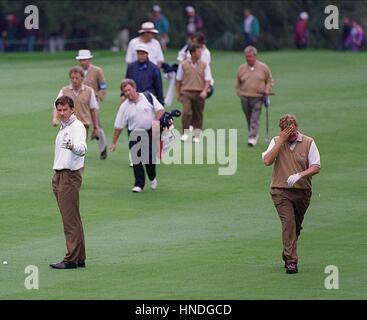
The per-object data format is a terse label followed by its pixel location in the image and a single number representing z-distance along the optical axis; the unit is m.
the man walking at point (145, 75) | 27.67
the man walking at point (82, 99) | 25.72
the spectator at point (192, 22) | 58.09
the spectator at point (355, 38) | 59.84
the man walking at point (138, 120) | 24.30
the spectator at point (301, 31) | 60.19
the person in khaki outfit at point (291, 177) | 18.28
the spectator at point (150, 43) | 31.58
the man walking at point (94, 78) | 28.62
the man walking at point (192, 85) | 30.77
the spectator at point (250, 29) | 56.41
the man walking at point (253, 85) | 30.58
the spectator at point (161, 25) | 55.41
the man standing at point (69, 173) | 18.31
